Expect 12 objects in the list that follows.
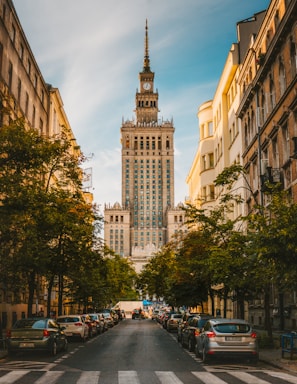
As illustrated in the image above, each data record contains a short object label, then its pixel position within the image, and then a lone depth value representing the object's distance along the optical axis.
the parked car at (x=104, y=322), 41.17
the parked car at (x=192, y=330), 20.52
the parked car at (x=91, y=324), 31.96
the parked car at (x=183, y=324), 24.55
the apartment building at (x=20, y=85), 34.53
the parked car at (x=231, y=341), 16.05
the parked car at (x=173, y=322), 39.94
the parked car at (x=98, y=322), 36.97
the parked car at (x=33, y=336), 18.42
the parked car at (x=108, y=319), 47.68
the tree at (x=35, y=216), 18.89
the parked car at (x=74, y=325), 28.20
